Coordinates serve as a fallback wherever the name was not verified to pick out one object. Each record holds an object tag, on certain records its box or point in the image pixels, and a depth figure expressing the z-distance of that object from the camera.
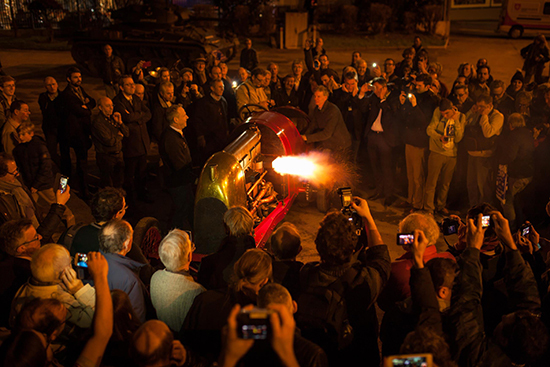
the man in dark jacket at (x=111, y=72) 10.15
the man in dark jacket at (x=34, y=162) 5.45
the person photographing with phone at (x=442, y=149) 6.06
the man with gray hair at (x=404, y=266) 3.24
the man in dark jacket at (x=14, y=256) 3.28
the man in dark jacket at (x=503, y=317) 2.32
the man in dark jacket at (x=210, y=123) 7.38
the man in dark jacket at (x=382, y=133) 6.78
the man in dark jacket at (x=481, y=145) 5.95
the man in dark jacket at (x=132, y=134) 6.73
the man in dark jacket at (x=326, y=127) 6.72
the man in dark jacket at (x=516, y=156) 5.61
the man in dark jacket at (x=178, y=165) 5.70
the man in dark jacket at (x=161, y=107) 7.25
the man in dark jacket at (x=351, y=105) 7.59
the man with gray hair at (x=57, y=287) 2.83
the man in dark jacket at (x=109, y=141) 6.36
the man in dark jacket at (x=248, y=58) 12.15
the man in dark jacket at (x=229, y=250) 3.43
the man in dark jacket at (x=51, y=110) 7.20
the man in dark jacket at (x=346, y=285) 2.79
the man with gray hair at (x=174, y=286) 3.08
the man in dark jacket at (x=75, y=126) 7.15
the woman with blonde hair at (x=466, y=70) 8.27
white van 23.58
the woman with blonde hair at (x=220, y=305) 2.84
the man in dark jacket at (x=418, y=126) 6.39
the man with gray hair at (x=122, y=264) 3.18
